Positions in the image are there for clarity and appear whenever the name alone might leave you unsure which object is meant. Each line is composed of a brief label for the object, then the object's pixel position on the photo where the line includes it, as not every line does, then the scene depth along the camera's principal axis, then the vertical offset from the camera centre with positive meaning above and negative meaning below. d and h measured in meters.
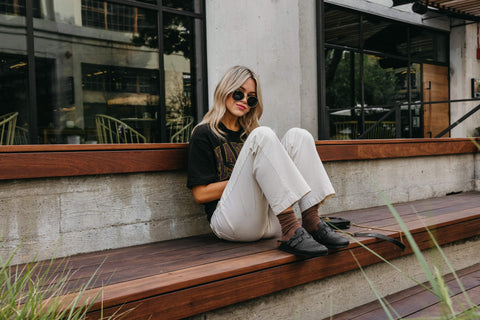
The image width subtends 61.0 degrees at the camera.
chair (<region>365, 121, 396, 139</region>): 8.54 +0.04
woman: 2.03 -0.22
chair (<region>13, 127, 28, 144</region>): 4.85 +0.06
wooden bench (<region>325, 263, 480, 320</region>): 2.17 -0.99
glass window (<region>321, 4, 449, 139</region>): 7.98 +1.36
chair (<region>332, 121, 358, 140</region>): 8.28 +0.06
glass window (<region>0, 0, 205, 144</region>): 5.22 +0.94
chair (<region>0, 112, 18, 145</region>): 4.51 +0.16
